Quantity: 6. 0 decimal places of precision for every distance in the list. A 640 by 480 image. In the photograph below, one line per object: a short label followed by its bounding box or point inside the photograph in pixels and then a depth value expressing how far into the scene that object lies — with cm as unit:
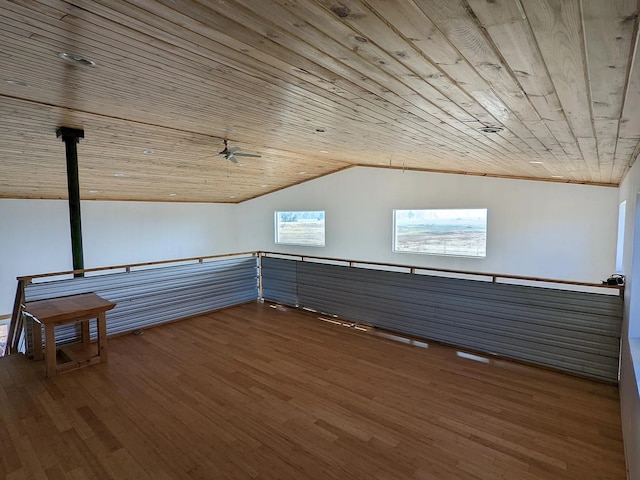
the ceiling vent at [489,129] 261
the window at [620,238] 507
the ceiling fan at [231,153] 496
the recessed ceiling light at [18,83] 274
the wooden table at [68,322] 374
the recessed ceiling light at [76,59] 214
